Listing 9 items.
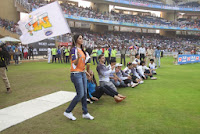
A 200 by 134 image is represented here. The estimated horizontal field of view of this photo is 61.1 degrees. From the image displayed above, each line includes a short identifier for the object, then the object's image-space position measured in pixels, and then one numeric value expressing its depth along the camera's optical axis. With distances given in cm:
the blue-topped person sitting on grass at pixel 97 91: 489
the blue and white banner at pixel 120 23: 3458
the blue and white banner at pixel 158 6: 4342
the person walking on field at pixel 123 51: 1515
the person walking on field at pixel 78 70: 360
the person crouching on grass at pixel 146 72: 925
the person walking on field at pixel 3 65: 619
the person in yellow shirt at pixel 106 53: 1591
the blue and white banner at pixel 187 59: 1755
